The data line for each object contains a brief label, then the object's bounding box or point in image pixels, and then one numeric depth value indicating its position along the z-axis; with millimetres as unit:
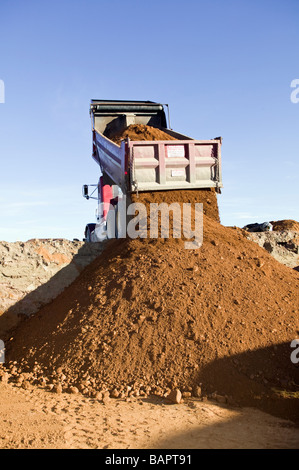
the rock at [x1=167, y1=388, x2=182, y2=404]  4762
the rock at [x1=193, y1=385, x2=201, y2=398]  4922
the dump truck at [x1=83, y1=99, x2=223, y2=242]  7855
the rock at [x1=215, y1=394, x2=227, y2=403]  4863
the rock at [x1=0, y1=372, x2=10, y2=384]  5611
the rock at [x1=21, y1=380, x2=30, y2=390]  5332
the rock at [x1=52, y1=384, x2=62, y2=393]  5140
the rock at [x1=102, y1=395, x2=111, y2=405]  4801
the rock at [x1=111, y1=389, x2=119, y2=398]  4938
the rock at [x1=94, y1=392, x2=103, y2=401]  4900
